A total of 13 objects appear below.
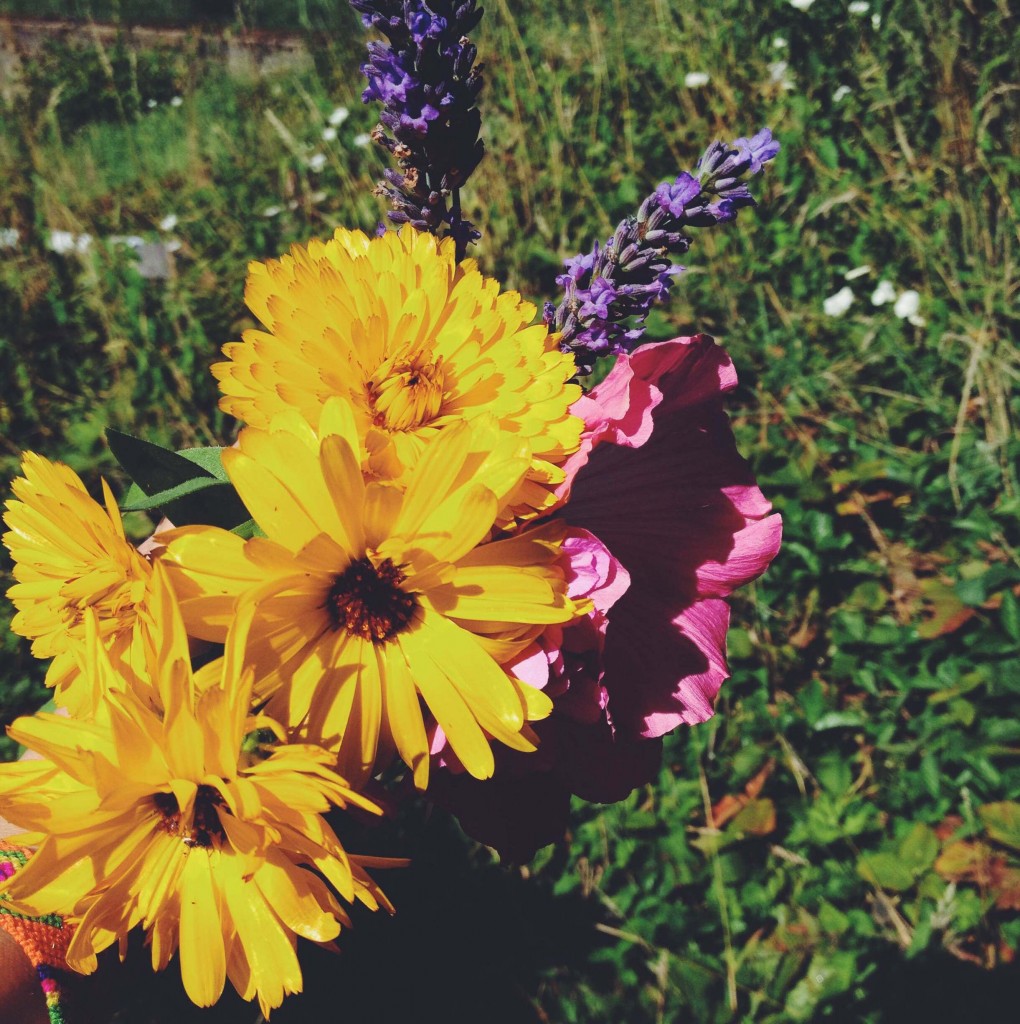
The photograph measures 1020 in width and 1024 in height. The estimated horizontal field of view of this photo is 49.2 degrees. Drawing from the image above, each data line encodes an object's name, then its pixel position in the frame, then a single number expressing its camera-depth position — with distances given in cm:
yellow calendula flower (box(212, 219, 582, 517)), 18
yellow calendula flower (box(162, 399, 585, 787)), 16
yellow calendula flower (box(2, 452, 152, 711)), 17
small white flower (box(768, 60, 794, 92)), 88
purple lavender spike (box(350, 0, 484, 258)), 18
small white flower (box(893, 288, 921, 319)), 65
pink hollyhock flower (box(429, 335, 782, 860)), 18
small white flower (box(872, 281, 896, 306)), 67
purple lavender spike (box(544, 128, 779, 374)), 19
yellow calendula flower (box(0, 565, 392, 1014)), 16
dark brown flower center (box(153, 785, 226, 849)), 17
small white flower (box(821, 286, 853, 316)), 69
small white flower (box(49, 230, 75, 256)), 90
